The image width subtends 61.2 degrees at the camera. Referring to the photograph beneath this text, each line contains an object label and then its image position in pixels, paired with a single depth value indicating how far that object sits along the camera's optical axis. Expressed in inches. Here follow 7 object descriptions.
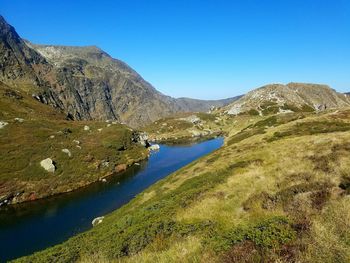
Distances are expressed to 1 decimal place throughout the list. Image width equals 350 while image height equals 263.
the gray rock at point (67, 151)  4199.3
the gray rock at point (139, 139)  5753.0
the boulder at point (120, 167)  4221.0
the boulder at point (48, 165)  3713.1
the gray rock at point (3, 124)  4560.5
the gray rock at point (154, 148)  6021.7
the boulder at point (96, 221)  2153.1
